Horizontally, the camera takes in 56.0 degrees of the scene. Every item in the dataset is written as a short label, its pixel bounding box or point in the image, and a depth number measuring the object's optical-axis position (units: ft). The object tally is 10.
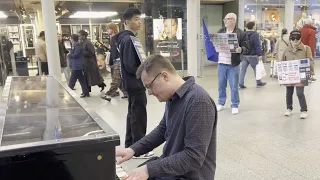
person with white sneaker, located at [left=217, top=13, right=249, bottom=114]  15.74
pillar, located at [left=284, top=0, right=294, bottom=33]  39.88
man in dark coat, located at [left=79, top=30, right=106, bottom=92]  21.85
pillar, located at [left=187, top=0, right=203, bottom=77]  29.48
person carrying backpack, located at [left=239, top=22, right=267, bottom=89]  21.61
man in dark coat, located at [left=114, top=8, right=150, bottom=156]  9.97
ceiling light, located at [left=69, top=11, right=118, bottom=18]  31.94
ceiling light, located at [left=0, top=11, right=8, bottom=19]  30.86
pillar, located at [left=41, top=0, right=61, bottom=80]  24.22
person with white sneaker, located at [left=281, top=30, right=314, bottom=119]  14.58
